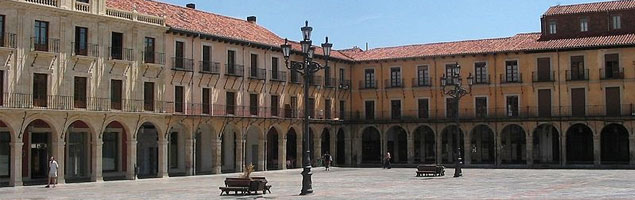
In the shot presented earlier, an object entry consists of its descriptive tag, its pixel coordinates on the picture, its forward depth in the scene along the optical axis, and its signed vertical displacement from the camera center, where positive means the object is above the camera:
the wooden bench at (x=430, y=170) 42.31 -2.70
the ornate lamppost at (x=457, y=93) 40.28 +1.24
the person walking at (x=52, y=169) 35.94 -2.19
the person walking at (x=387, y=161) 55.53 -2.99
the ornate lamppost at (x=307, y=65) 27.47 +1.83
